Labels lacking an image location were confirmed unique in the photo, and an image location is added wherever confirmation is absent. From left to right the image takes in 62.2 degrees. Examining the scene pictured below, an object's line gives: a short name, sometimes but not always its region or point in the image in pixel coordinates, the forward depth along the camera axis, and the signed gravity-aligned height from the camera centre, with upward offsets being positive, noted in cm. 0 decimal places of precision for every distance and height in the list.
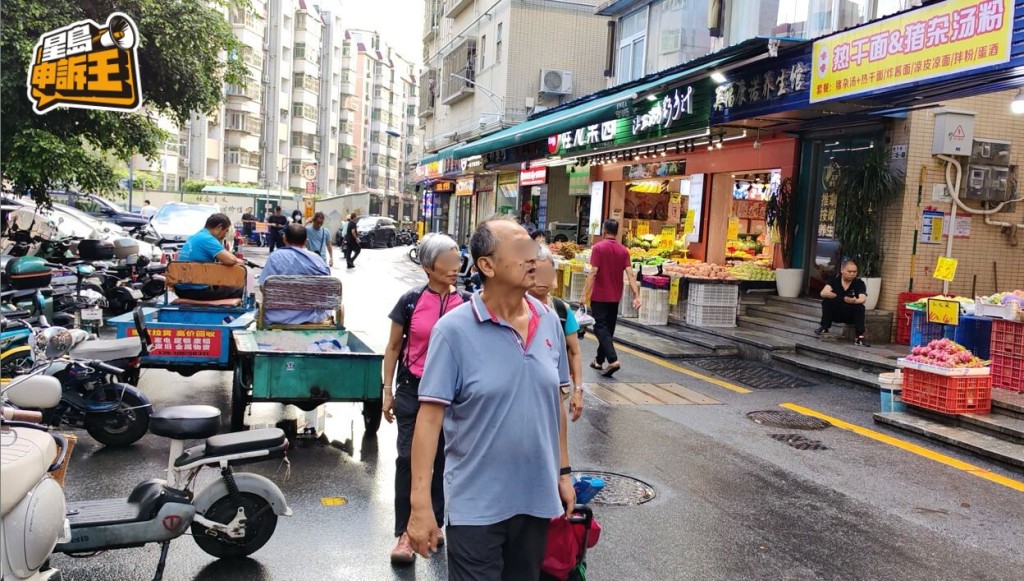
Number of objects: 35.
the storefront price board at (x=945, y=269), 1143 -16
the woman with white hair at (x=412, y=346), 478 -68
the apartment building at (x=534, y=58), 3281 +701
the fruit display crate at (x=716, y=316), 1430 -120
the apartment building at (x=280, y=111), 6406 +966
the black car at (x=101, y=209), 2605 +7
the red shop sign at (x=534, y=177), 2620 +182
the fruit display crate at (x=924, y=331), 1099 -97
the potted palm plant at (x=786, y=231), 1446 +32
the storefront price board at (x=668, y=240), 2002 +6
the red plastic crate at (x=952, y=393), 847 -137
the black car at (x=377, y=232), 4366 -30
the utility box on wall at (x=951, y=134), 1222 +177
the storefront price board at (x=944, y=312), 1012 -66
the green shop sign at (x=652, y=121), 1474 +232
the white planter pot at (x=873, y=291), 1264 -56
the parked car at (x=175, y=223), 2114 -19
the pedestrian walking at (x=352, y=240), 2752 -48
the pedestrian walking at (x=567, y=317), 533 -54
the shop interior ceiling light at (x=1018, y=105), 1036 +192
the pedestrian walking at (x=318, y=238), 1959 -35
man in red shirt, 1063 -58
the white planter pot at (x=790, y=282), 1445 -55
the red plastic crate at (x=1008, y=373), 911 -121
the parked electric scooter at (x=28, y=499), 325 -117
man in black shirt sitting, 1207 -67
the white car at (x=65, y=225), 1448 -32
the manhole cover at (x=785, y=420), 877 -181
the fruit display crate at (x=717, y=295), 1423 -83
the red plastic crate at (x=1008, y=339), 909 -84
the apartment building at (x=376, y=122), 9278 +1279
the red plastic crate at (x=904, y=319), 1252 -95
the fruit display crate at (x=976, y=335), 1009 -91
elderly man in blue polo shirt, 292 -68
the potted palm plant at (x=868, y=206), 1245 +70
